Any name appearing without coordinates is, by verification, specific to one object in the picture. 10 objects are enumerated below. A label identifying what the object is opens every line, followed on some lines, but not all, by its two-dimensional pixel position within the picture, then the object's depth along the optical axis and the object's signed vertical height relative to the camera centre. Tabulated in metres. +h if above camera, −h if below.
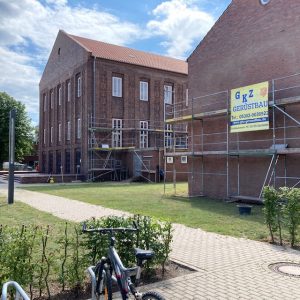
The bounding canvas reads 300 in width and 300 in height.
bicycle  3.58 -1.15
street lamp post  15.67 +0.16
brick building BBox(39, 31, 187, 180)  34.19 +5.85
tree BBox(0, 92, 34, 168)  48.75 +4.84
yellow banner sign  15.36 +2.47
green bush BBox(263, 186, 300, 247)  7.90 -1.01
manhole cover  6.02 -1.78
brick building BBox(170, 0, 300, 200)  15.07 +3.09
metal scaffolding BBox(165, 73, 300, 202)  14.94 +1.24
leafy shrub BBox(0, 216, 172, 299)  4.66 -1.26
